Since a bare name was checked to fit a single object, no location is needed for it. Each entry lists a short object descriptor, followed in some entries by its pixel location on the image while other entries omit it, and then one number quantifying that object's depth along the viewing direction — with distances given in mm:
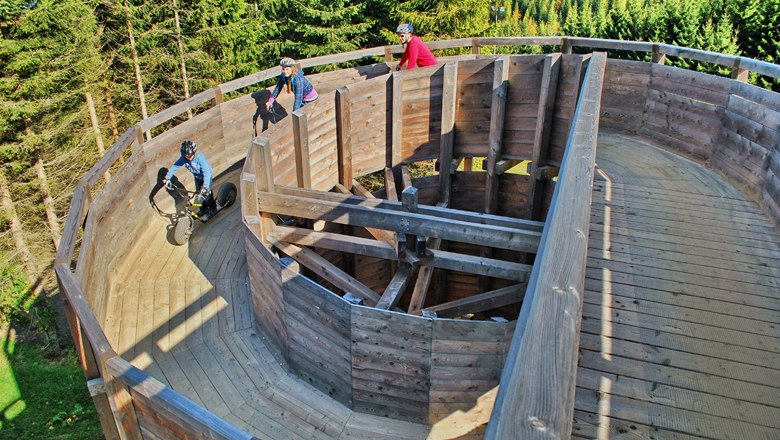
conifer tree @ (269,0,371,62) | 23984
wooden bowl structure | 3946
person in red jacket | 10047
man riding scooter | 8102
